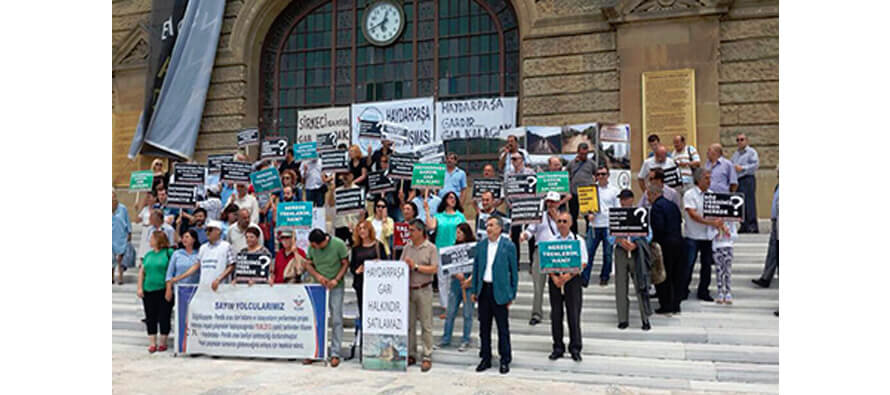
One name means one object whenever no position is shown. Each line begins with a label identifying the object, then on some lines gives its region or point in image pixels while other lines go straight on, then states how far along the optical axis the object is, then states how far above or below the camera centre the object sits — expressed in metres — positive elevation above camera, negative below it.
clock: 18.53 +4.82
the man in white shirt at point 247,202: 11.19 +0.05
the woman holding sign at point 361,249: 8.87 -0.55
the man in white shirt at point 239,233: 10.12 -0.40
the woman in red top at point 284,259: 9.16 -0.70
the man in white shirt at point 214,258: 9.38 -0.71
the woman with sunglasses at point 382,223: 9.82 -0.25
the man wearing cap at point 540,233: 9.10 -0.39
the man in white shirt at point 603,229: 9.94 -0.35
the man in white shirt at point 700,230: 9.27 -0.34
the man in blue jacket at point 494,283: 7.96 -0.90
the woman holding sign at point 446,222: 9.54 -0.23
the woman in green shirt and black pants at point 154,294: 9.58 -1.21
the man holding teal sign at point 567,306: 7.98 -1.15
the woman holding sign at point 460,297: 8.62 -1.15
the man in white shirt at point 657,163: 10.35 +0.63
